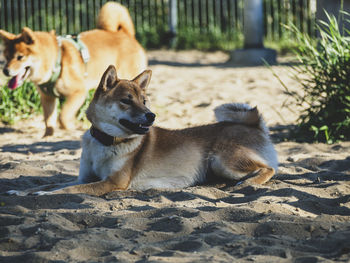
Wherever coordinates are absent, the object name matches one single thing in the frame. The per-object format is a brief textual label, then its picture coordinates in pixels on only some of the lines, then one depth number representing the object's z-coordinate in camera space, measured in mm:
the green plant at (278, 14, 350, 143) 12195
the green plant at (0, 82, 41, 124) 14844
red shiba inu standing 13453
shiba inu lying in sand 8676
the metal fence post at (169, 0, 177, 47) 27797
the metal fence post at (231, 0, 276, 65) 21984
